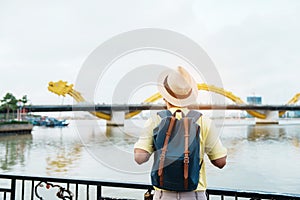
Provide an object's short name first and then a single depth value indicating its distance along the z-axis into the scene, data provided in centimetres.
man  111
